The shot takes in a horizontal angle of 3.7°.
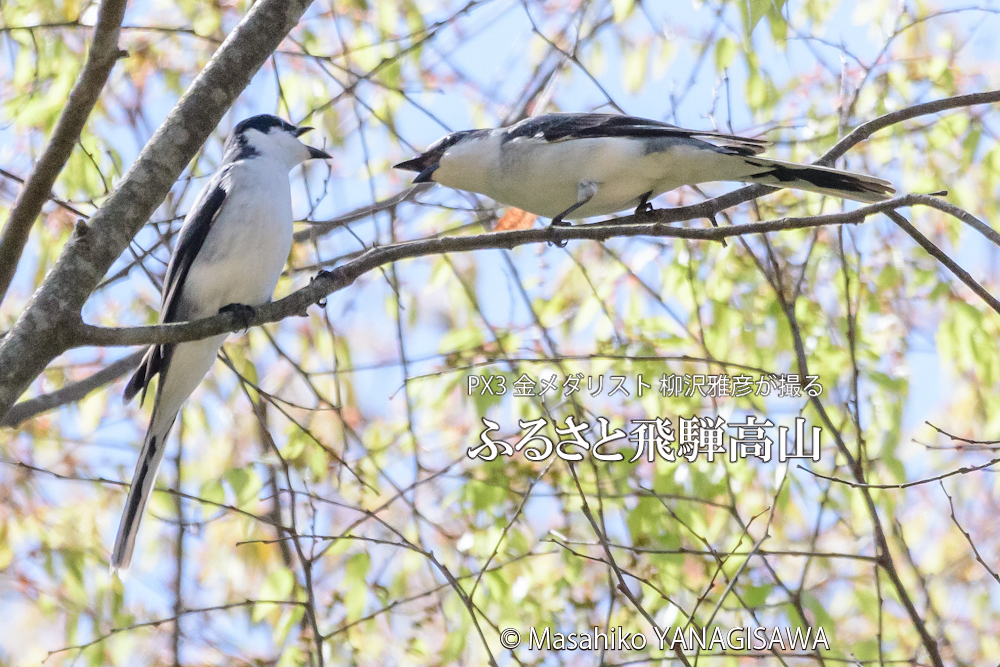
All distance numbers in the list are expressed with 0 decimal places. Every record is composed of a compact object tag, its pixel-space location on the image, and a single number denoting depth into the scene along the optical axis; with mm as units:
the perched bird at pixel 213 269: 5498
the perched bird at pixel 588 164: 5498
